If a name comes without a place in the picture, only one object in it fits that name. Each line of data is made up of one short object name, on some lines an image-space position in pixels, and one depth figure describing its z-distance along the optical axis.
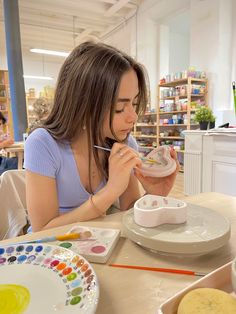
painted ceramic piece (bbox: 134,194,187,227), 0.51
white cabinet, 2.17
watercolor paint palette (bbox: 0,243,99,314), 0.33
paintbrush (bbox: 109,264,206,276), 0.43
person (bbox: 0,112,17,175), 2.60
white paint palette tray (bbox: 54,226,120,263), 0.46
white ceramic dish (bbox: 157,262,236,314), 0.27
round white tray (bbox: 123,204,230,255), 0.45
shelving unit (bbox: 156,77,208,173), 4.24
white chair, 0.97
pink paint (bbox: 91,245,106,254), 0.47
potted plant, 2.66
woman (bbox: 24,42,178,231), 0.73
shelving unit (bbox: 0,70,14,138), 6.58
